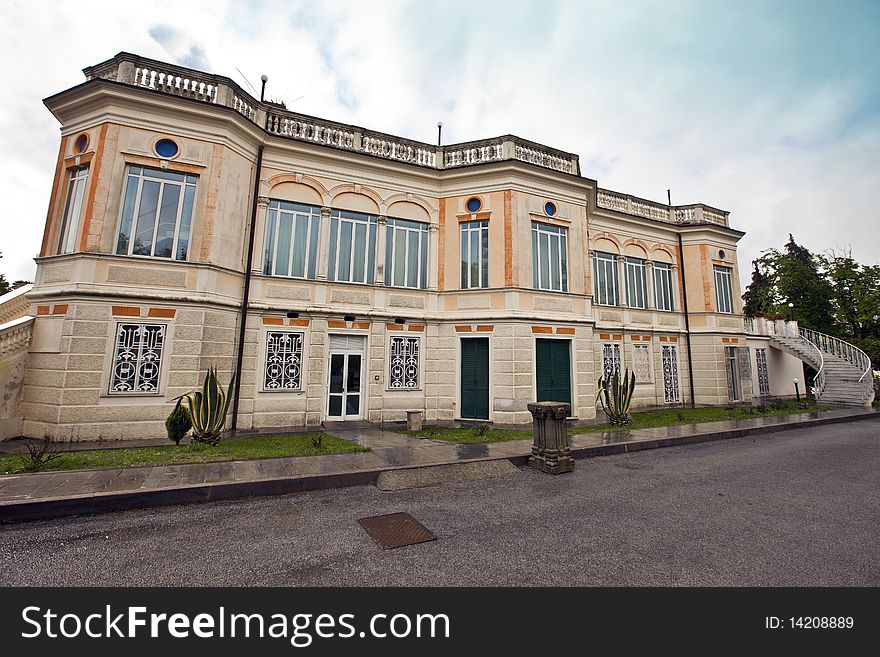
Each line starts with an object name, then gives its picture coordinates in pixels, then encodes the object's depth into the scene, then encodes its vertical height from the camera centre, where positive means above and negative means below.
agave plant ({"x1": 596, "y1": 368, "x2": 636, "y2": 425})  12.47 -0.53
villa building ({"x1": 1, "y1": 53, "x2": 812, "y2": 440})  9.84 +3.50
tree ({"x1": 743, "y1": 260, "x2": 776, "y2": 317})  31.03 +7.65
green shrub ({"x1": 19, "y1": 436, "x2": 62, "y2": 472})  6.32 -1.48
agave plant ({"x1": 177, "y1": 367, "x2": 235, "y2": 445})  8.70 -0.78
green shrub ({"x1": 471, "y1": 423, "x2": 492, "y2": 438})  10.43 -1.36
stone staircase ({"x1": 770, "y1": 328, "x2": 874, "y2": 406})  18.95 +1.32
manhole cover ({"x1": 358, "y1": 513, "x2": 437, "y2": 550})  4.35 -1.80
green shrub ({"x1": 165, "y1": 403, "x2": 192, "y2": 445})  8.25 -1.00
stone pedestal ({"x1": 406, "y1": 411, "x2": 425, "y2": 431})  11.70 -1.18
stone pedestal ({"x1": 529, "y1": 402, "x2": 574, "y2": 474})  7.52 -1.12
